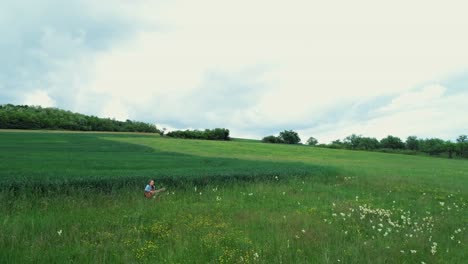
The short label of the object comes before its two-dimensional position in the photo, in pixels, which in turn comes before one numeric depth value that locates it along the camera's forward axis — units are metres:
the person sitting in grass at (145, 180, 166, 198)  14.01
